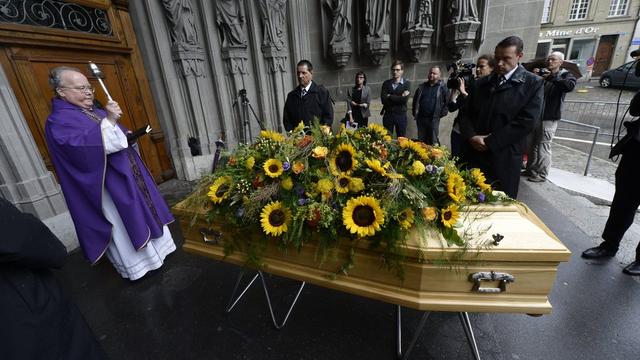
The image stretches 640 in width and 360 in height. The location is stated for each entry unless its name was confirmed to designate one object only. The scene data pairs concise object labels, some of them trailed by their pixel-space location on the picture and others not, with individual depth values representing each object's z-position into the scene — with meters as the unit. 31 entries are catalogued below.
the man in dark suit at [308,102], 3.50
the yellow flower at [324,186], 1.25
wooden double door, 2.87
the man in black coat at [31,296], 0.95
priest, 2.03
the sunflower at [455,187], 1.23
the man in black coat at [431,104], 4.51
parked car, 11.99
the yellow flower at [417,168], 1.29
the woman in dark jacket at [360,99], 5.05
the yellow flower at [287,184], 1.32
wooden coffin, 1.09
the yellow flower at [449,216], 1.16
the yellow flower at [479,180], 1.46
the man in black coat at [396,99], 4.67
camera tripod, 4.75
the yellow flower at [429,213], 1.14
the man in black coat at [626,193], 2.11
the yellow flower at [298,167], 1.34
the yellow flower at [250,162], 1.50
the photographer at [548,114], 3.57
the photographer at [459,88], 3.58
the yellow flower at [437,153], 1.45
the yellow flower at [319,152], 1.36
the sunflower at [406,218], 1.15
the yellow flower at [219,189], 1.42
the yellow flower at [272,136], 1.72
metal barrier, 7.72
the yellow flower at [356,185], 1.24
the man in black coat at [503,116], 2.14
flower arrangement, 1.17
